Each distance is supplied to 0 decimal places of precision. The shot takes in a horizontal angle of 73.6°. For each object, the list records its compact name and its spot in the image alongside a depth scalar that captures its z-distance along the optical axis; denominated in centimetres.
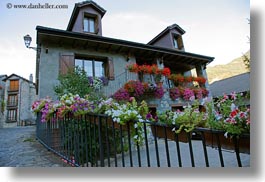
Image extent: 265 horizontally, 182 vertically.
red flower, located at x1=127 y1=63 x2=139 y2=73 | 449
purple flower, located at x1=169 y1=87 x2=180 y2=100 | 434
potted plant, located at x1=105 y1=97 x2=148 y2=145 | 127
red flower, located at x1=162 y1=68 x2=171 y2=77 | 467
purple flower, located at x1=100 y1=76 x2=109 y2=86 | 416
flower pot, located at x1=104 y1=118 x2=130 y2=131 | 133
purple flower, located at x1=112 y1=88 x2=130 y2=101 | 376
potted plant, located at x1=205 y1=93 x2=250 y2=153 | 98
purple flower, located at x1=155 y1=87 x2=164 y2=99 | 428
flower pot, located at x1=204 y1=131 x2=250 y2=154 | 102
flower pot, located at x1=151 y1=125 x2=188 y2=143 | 115
